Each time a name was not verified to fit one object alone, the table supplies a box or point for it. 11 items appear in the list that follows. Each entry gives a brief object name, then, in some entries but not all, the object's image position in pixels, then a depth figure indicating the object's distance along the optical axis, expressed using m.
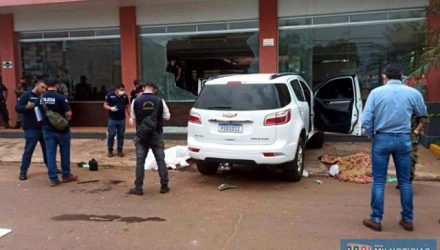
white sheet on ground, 9.55
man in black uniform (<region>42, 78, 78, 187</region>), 8.10
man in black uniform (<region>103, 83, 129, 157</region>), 10.50
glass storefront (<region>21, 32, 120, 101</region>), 15.37
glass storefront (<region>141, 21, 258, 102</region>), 13.97
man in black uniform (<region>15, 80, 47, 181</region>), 8.52
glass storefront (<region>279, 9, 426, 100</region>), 12.46
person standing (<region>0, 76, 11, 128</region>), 15.06
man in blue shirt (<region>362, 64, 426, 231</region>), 5.47
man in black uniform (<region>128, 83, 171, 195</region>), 7.50
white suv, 7.53
